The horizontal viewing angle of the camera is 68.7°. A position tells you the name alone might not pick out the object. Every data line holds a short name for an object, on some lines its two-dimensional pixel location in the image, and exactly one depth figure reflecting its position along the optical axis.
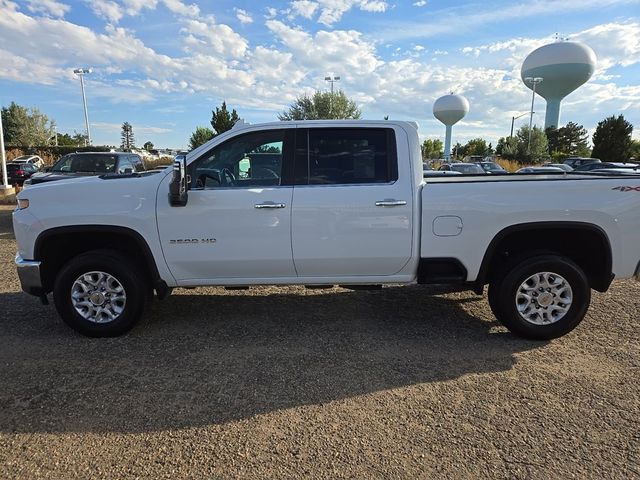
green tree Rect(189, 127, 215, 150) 47.01
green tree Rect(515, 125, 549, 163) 46.78
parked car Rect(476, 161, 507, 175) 24.70
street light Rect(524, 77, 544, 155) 46.53
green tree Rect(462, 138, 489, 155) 80.99
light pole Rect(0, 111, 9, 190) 17.19
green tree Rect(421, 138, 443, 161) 91.86
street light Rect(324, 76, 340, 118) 38.85
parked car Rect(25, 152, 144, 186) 11.30
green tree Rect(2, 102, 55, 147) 60.38
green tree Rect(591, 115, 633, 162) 46.31
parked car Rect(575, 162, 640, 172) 22.05
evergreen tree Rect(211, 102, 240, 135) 41.06
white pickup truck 4.27
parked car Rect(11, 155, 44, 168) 27.84
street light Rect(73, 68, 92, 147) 46.84
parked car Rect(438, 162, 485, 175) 23.30
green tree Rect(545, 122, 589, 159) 66.98
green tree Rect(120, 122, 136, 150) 99.72
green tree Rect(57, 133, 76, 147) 77.38
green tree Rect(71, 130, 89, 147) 75.11
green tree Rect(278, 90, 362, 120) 39.03
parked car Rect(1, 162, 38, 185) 22.05
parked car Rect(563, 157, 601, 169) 30.83
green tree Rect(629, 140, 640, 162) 49.31
